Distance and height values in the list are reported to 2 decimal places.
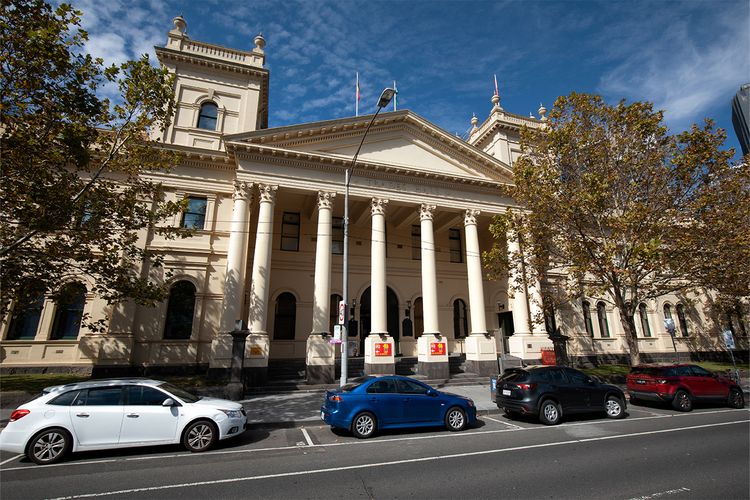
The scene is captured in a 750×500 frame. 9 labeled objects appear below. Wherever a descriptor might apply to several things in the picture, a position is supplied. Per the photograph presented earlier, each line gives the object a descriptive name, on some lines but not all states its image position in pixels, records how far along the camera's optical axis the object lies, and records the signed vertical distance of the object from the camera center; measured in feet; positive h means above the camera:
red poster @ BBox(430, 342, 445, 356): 60.13 +0.03
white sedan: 22.38 -4.46
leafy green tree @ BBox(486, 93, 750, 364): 47.01 +19.26
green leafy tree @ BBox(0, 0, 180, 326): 31.81 +19.04
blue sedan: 28.58 -4.62
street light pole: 38.74 +7.40
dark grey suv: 33.22 -4.23
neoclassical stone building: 55.77 +17.46
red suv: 39.27 -4.17
